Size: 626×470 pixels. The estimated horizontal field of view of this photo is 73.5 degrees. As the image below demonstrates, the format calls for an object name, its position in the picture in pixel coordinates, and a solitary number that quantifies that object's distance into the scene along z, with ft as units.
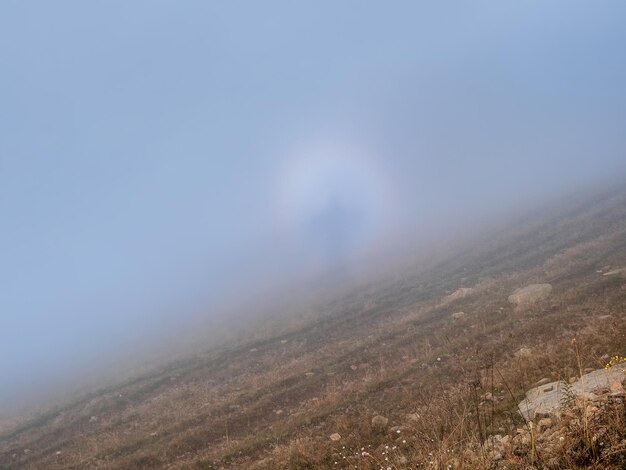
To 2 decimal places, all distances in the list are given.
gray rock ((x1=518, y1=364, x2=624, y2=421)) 22.59
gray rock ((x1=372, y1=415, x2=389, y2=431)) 41.29
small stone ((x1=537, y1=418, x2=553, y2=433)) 20.36
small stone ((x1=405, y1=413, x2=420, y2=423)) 37.27
